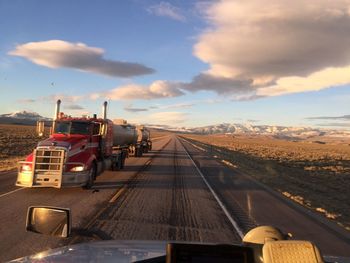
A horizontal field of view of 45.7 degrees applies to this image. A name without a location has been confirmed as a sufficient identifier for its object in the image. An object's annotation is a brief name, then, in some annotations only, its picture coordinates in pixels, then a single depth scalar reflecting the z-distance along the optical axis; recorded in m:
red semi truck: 14.64
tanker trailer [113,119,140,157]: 25.76
